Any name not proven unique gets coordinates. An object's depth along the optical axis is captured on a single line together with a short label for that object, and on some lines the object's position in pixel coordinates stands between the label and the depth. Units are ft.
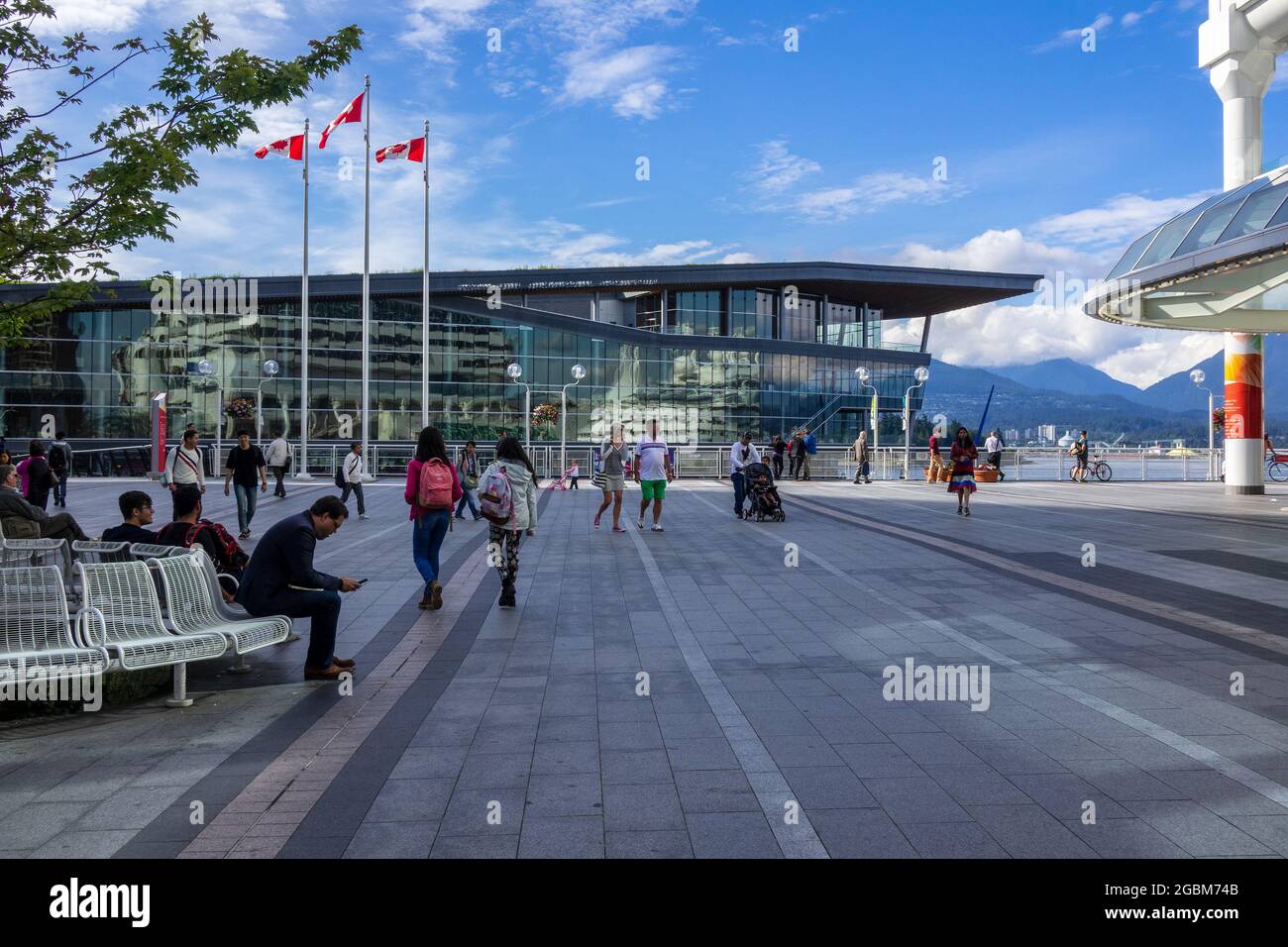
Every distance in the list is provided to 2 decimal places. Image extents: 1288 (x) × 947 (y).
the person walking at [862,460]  111.96
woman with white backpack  31.63
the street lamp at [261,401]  157.21
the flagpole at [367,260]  106.01
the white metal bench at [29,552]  24.07
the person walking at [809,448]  122.83
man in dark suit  22.85
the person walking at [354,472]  63.67
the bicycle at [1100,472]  116.26
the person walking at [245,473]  49.55
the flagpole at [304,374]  117.98
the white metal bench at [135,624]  19.95
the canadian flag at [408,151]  102.06
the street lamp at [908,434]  123.66
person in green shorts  55.06
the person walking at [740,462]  64.44
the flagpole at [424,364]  108.78
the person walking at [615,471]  55.82
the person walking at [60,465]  75.97
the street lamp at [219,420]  125.13
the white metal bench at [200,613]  21.74
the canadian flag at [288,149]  101.50
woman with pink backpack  31.73
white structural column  76.07
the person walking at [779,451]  111.86
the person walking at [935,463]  111.65
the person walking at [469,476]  63.57
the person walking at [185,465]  43.93
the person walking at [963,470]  63.52
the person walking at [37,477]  53.67
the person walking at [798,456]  120.89
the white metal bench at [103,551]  23.57
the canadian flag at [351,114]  98.17
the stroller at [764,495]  62.08
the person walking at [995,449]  112.27
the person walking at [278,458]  79.36
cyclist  113.70
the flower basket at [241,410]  171.63
